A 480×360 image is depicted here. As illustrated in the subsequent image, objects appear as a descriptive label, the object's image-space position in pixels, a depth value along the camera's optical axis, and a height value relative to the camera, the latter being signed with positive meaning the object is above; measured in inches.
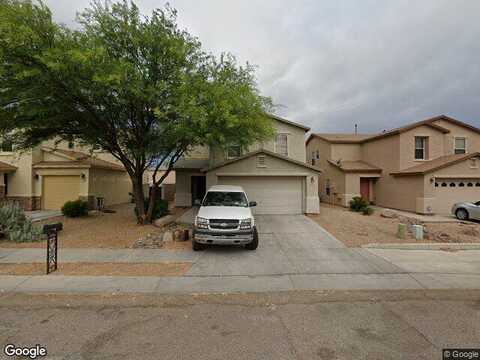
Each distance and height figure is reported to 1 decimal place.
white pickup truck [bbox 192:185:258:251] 290.4 -55.7
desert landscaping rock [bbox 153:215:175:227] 441.4 -74.0
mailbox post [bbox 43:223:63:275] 234.8 -61.7
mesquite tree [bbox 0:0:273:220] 288.5 +132.7
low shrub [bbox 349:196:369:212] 641.6 -55.2
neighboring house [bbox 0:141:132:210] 643.5 +11.4
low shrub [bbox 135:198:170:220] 495.9 -55.9
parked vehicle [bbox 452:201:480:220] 533.3 -58.6
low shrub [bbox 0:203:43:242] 348.5 -69.8
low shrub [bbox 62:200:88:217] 543.2 -62.2
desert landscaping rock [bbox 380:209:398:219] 559.4 -73.0
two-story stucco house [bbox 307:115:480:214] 619.5 +55.5
